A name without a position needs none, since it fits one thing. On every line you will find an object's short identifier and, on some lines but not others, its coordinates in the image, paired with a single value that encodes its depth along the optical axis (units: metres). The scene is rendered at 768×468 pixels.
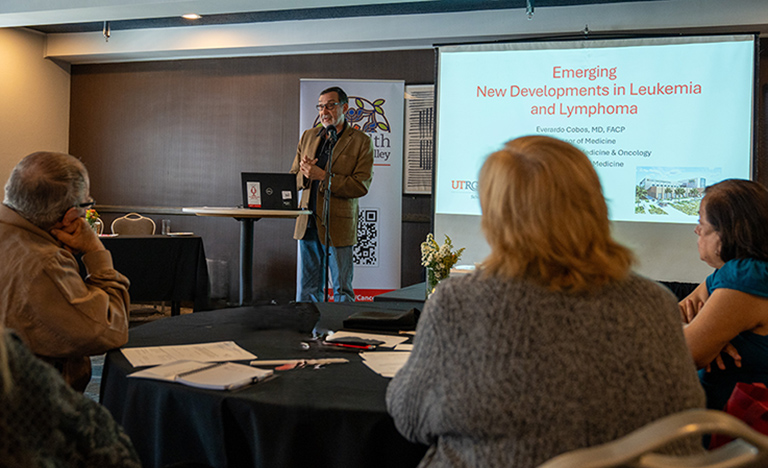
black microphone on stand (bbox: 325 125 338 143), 3.86
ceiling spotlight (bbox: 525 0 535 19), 5.04
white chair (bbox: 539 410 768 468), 0.66
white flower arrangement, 2.41
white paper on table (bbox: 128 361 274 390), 1.32
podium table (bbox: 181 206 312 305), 4.27
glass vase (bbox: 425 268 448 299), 2.45
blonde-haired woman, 0.92
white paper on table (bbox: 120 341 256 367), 1.54
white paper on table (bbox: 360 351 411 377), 1.50
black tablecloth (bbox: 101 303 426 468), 1.23
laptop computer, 4.43
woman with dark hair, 1.63
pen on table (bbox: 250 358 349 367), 1.52
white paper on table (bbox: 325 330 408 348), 1.78
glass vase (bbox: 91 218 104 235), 4.80
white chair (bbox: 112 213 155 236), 5.60
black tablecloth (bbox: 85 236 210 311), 4.75
